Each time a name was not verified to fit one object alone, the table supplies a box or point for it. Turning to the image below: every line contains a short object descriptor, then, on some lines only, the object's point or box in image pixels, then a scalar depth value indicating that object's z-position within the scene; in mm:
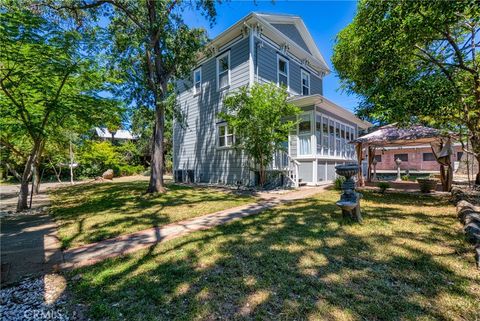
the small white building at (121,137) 31653
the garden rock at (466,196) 5980
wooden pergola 7941
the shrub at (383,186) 8448
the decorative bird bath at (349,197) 4543
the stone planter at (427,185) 8094
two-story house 10570
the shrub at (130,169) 23750
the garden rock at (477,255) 2813
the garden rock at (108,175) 19464
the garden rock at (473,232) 3382
